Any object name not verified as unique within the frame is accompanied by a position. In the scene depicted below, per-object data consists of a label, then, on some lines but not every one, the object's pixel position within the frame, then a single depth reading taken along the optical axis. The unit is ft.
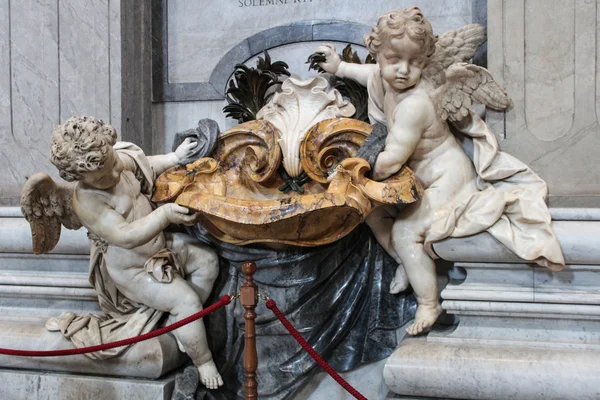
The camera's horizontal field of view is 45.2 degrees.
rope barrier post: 9.51
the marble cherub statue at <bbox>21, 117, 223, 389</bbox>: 10.10
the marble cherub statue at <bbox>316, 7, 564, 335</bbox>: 9.96
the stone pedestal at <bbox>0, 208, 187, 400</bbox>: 10.85
